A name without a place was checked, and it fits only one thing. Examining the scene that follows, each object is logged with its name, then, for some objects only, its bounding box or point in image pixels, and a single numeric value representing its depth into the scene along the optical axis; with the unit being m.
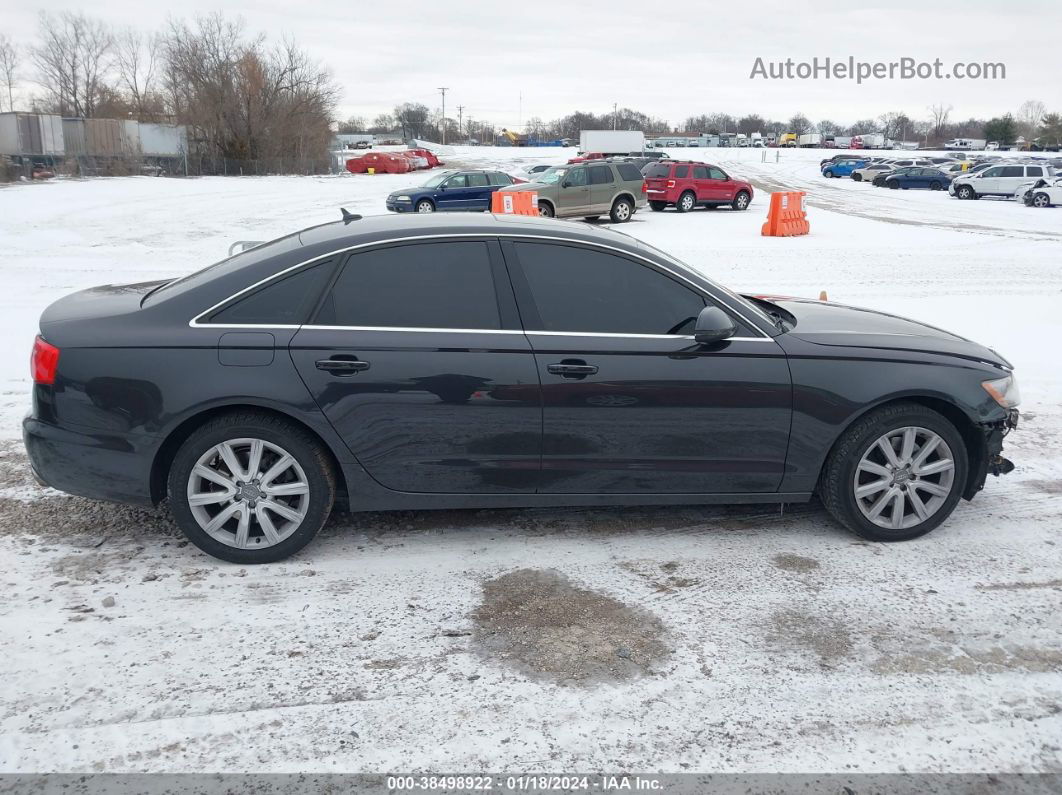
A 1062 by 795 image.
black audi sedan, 4.19
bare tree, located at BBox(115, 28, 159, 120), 70.47
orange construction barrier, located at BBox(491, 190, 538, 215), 21.20
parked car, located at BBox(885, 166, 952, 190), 44.41
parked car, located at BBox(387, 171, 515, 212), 26.58
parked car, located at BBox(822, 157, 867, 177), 55.16
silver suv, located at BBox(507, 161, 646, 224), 23.41
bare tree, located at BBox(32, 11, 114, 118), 81.25
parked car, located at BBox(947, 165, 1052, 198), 37.38
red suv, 28.28
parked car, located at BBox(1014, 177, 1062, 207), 33.44
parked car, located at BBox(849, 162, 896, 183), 49.38
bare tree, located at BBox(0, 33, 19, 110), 87.63
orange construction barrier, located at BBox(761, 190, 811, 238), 20.61
